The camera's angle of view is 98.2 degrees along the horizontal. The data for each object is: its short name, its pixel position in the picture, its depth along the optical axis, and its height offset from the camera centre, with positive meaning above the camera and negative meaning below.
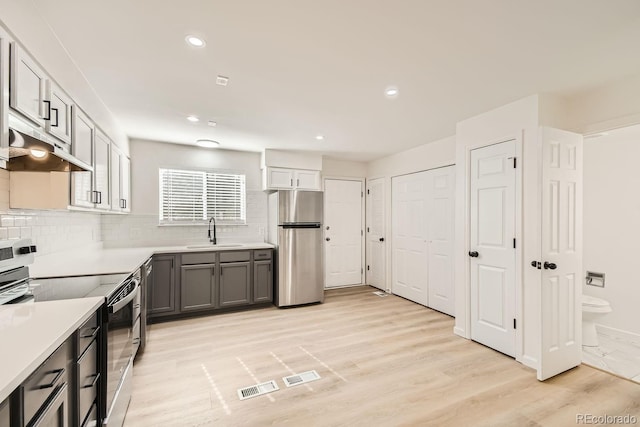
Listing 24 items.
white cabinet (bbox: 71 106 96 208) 1.98 +0.44
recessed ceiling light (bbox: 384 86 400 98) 2.41 +1.09
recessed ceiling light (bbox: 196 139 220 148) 3.94 +1.00
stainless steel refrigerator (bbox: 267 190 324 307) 4.12 -0.50
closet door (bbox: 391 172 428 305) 4.23 -0.37
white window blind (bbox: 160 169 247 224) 4.12 +0.23
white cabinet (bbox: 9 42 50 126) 1.30 +0.64
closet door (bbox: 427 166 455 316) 3.78 -0.35
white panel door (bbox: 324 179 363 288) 5.18 -0.36
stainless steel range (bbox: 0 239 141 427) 1.40 -0.45
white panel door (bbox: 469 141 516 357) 2.65 -0.33
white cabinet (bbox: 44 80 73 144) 1.62 +0.61
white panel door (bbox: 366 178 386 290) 5.05 -0.40
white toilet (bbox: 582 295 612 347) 2.86 -1.07
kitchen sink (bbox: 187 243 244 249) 3.97 -0.50
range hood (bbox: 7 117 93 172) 1.29 +0.31
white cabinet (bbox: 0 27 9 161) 1.21 +0.53
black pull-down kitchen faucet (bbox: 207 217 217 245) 4.32 -0.40
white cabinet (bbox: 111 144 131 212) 2.95 +0.36
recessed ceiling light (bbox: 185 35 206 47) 1.73 +1.09
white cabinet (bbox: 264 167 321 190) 4.45 +0.56
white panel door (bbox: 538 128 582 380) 2.35 -0.33
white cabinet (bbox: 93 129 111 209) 2.41 +0.38
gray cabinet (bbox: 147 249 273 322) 3.50 -0.95
